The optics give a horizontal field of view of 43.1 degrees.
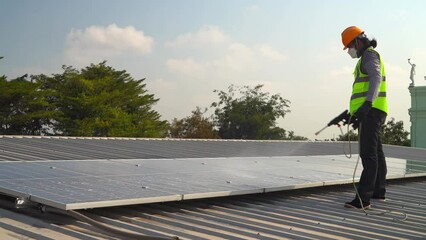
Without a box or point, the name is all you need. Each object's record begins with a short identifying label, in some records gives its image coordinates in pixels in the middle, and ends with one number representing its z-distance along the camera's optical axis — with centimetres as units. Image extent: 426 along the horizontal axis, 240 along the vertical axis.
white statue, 2327
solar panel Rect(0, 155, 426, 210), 406
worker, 517
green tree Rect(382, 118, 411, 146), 3491
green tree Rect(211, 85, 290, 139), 4253
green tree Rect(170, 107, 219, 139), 3991
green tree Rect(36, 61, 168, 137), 3356
